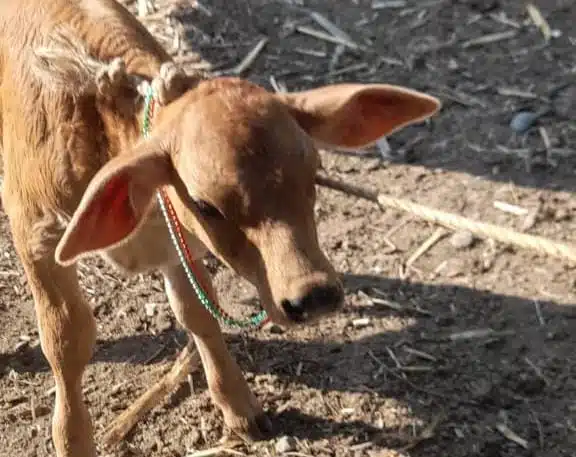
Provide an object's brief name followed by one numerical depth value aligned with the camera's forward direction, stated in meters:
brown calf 3.46
